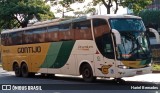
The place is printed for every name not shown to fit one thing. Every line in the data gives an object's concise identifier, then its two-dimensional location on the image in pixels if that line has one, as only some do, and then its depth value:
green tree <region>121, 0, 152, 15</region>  31.61
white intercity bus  16.95
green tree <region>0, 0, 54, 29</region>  48.16
